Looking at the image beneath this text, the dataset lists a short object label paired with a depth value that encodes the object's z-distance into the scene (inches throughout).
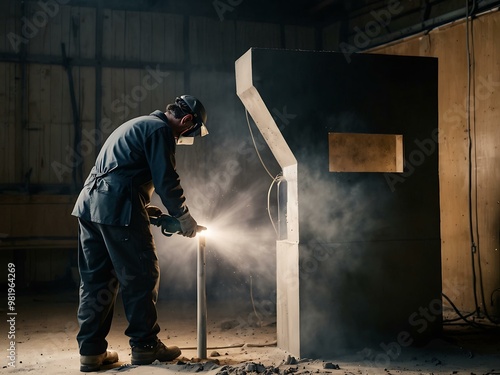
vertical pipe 177.8
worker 161.3
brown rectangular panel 197.0
